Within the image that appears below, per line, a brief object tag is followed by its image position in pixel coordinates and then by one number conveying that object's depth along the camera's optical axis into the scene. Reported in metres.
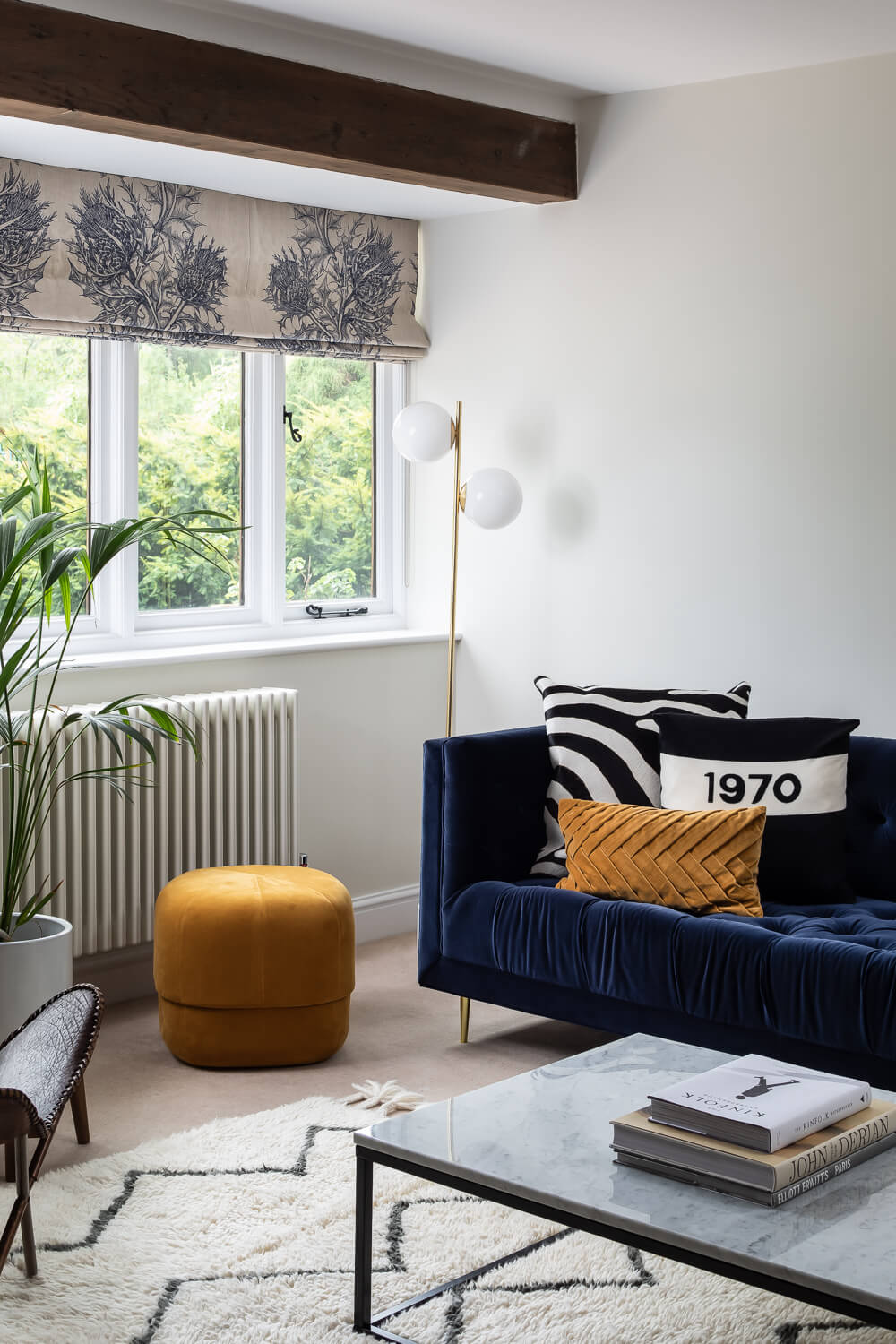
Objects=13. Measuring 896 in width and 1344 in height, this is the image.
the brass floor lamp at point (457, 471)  4.19
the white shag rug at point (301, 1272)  2.31
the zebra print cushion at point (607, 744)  3.64
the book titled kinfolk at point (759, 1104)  1.96
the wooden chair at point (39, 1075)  2.20
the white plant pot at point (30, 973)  3.15
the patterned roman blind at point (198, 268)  3.90
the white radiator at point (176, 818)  3.84
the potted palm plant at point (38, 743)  3.15
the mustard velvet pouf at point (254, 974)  3.44
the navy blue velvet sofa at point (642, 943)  2.84
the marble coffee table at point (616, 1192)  1.76
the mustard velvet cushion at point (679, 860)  3.26
